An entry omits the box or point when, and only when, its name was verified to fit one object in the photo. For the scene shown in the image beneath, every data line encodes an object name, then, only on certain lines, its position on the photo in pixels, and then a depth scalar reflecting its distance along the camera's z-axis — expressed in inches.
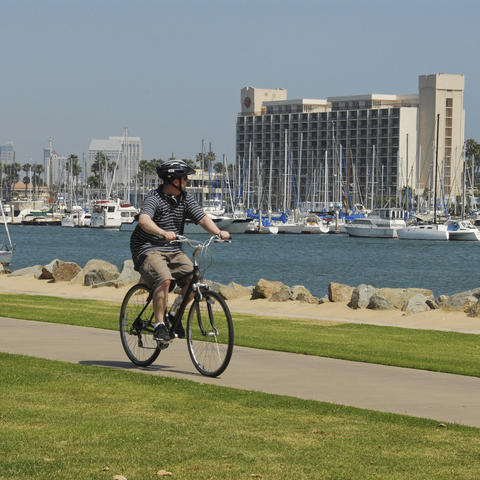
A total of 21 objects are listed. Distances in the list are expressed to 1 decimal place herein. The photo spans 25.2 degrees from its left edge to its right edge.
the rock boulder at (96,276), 1234.6
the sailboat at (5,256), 1939.0
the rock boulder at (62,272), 1316.4
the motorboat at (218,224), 4892.2
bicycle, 404.2
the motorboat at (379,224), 4503.0
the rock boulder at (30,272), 1418.1
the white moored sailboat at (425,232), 4165.8
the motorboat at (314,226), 5147.6
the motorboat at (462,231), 4200.3
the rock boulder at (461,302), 910.4
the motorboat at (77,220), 6082.7
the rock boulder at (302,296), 1074.1
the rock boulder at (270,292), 1050.7
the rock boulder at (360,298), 962.1
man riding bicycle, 414.6
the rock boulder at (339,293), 1049.5
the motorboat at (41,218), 6874.5
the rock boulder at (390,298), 951.6
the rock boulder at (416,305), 913.5
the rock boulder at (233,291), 1087.0
